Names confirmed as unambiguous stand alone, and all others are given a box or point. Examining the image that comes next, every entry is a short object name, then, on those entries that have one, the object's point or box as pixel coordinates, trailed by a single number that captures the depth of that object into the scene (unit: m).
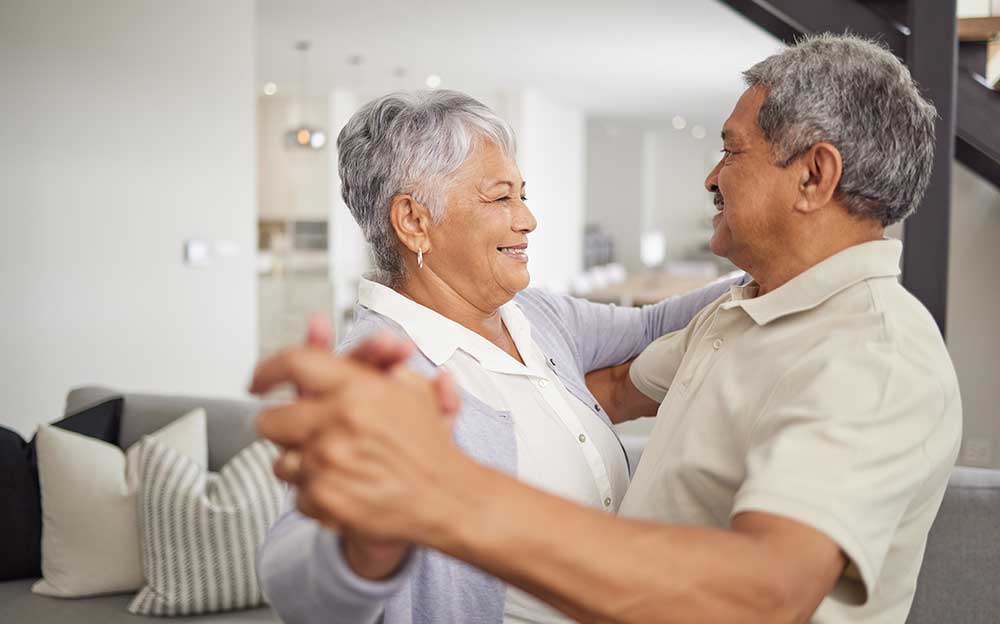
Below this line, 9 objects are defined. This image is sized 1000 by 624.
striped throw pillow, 2.50
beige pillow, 2.60
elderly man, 0.66
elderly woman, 1.45
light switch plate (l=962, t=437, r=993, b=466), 3.64
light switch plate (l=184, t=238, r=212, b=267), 5.07
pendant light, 8.83
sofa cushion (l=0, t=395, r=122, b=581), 2.66
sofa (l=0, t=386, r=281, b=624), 2.53
